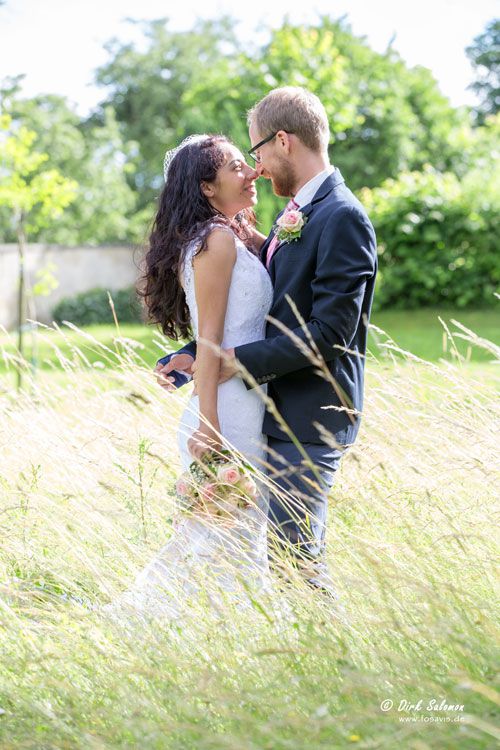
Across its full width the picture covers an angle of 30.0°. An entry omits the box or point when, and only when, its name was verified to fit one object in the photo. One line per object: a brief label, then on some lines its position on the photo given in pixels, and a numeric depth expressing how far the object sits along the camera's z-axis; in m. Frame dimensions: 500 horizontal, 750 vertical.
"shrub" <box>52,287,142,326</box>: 23.55
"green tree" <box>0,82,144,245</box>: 37.44
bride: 3.30
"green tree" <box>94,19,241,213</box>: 44.19
